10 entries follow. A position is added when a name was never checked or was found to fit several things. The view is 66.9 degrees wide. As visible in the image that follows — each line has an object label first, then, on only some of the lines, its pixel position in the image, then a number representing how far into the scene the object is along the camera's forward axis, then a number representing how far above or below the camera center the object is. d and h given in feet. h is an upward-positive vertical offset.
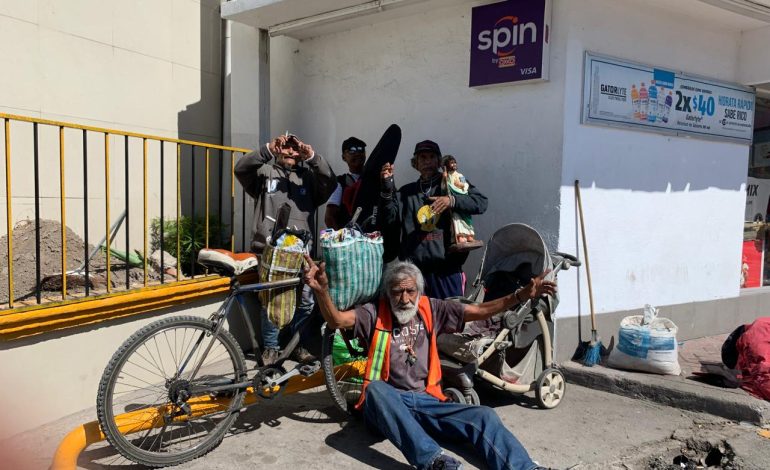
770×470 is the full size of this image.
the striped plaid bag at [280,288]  12.61 -2.06
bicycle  10.41 -4.03
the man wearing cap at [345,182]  17.24 +0.36
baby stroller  12.84 -3.18
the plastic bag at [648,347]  15.61 -3.91
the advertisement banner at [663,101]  16.46 +3.16
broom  16.38 -3.89
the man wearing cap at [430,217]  14.96 -0.54
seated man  10.39 -3.49
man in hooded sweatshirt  14.55 +0.17
